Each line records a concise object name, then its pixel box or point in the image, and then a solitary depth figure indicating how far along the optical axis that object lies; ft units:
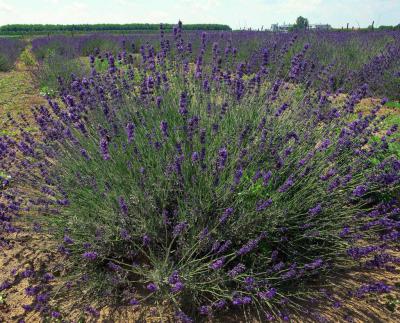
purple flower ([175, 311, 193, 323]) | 5.45
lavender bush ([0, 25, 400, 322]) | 6.52
